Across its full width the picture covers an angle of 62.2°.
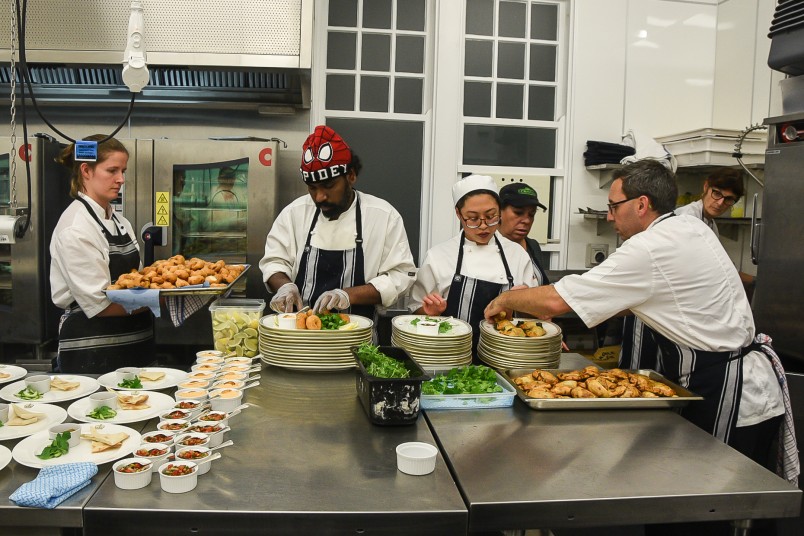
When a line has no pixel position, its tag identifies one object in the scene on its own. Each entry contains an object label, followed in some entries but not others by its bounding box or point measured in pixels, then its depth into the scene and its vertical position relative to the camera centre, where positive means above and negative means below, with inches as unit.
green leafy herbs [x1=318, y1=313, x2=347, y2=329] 96.0 -15.3
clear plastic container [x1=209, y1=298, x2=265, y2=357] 99.7 -17.4
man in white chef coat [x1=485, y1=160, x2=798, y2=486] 92.1 -12.5
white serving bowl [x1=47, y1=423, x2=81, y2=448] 66.1 -22.4
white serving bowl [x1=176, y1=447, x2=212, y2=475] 61.4 -22.9
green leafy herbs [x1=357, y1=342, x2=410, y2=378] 77.0 -17.6
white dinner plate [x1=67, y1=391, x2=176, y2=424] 73.2 -22.8
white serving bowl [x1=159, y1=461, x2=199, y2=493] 58.2 -23.7
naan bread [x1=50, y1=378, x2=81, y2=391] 83.4 -22.3
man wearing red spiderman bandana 125.4 -6.0
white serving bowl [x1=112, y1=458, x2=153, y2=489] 58.5 -23.7
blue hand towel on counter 55.2 -23.7
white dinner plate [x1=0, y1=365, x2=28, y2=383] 87.4 -22.4
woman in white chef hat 123.3 -8.4
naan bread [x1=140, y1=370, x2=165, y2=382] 86.6 -21.6
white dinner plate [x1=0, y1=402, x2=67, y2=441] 69.1 -23.4
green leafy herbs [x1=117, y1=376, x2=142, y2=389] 84.6 -22.2
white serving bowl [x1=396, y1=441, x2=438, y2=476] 63.0 -22.9
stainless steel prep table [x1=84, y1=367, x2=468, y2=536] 55.5 -24.6
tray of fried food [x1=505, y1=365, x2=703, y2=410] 82.5 -21.4
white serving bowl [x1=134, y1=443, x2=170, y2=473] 61.2 -22.6
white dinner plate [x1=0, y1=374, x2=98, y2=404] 79.7 -22.8
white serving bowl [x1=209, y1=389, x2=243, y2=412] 77.1 -21.7
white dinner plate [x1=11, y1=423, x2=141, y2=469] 62.7 -23.6
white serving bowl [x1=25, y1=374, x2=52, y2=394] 82.3 -21.8
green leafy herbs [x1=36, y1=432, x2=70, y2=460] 63.4 -23.2
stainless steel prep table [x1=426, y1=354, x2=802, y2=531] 59.7 -24.4
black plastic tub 73.8 -20.2
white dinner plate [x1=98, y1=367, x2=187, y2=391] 84.8 -22.2
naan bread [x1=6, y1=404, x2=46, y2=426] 71.6 -22.8
